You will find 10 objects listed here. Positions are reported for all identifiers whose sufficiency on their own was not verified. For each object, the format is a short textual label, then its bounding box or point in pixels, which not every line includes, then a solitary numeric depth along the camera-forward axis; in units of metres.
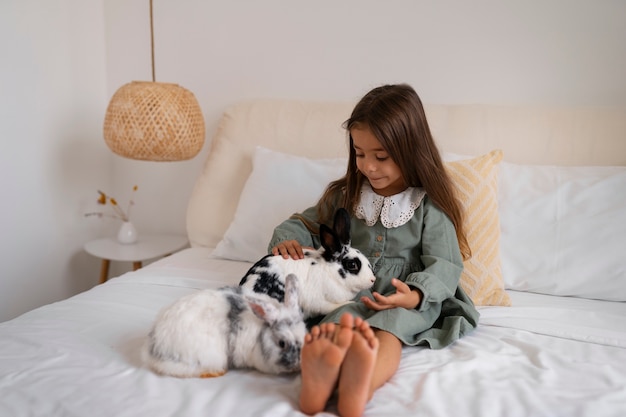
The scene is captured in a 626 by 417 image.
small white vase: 2.14
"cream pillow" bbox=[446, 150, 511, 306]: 1.40
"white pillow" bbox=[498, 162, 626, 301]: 1.44
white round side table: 2.02
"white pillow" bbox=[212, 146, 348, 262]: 1.67
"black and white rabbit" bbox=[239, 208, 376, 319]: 1.19
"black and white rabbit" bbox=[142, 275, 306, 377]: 0.98
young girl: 1.17
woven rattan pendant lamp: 1.81
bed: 0.93
